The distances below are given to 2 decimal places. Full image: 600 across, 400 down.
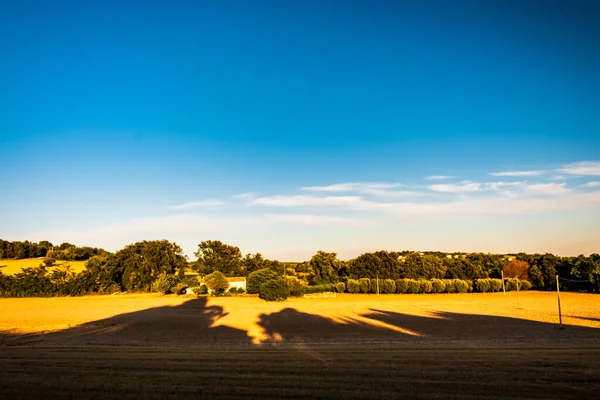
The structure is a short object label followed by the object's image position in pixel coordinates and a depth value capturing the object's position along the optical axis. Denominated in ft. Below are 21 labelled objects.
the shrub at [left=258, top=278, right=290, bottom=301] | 160.04
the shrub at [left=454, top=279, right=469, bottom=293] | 205.26
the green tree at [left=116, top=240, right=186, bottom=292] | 200.13
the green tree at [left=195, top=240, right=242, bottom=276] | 238.58
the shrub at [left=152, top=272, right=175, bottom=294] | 185.78
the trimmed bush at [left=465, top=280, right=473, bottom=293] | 208.43
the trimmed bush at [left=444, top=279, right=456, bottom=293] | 204.23
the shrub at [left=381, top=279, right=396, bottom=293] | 199.21
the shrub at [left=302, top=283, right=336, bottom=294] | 188.41
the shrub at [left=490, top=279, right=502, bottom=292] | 208.95
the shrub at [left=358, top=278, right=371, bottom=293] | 199.72
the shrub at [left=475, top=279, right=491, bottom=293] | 207.31
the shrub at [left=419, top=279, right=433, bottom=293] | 200.34
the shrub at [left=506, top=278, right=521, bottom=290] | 213.25
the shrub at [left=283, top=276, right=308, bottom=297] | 182.11
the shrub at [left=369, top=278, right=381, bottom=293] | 199.93
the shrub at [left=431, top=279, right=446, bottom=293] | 202.49
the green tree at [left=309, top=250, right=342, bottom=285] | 246.47
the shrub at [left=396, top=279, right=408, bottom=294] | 199.21
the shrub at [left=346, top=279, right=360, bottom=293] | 199.11
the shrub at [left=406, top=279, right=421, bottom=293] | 199.21
